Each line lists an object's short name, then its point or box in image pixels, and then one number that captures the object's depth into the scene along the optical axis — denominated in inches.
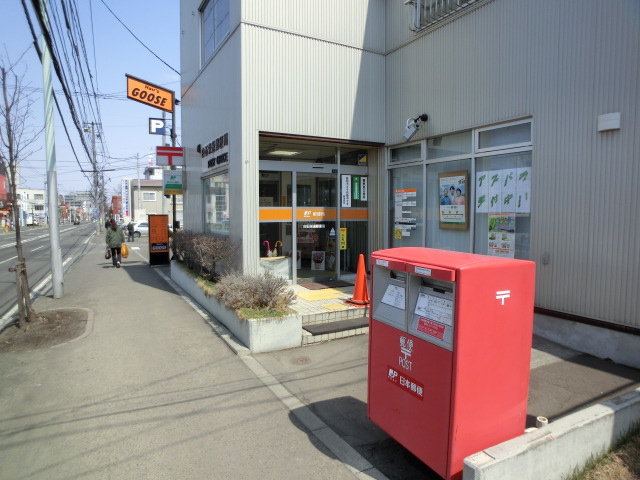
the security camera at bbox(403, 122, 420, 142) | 338.6
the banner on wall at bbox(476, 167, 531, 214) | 261.9
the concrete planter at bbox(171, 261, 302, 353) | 235.0
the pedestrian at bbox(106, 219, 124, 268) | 620.7
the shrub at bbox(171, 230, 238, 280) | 329.7
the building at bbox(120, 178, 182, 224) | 2310.5
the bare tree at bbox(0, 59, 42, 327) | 285.6
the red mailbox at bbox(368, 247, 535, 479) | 110.2
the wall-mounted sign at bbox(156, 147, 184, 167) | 498.2
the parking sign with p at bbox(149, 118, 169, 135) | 642.2
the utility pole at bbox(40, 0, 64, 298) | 369.1
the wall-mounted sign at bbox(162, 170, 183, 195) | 564.4
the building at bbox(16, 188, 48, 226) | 2888.3
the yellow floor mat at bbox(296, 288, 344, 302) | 319.0
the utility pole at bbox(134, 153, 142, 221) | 2143.7
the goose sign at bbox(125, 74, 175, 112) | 507.2
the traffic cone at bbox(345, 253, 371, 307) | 292.4
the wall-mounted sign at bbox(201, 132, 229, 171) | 364.2
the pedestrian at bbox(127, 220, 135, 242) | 1309.1
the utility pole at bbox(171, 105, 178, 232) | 561.8
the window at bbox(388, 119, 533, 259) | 266.8
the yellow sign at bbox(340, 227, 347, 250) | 386.0
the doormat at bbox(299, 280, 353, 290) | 359.6
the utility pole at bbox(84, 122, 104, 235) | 1285.9
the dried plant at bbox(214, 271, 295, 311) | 256.2
